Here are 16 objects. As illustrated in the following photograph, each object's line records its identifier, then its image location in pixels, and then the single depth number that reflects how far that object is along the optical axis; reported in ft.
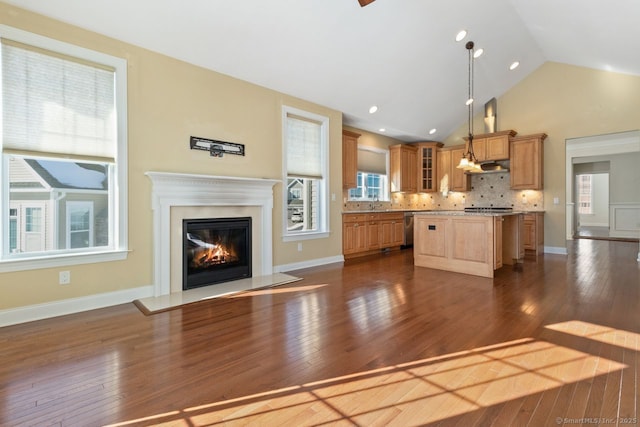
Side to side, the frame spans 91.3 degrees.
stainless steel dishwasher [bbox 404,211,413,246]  25.55
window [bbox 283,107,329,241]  17.62
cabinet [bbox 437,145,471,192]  26.45
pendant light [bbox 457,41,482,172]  16.25
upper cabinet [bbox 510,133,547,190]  22.72
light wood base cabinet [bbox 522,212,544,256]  21.89
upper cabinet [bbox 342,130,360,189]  21.62
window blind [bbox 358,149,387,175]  24.44
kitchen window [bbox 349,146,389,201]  24.52
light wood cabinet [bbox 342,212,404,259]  20.91
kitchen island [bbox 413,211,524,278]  15.48
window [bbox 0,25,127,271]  9.82
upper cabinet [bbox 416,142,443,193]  27.48
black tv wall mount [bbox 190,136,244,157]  13.69
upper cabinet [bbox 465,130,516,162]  23.72
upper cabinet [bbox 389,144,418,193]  25.99
